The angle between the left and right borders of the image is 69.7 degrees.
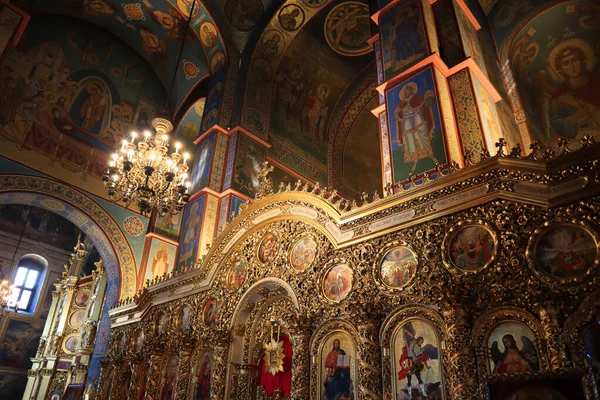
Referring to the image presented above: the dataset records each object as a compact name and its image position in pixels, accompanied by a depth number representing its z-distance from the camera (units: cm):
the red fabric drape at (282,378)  647
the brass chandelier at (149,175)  710
